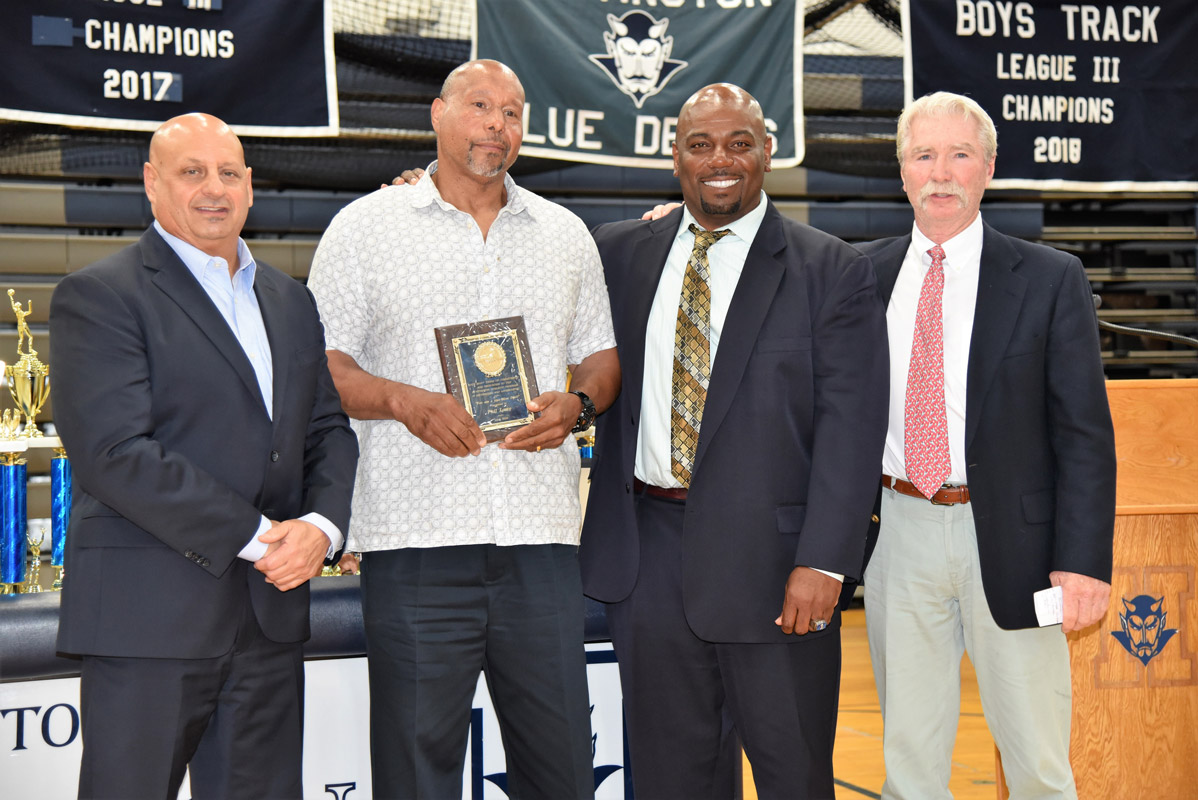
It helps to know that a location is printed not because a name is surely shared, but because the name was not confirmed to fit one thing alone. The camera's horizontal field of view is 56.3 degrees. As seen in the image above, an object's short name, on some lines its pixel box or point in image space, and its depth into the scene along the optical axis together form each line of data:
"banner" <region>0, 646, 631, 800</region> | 2.59
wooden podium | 3.00
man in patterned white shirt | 2.24
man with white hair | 2.38
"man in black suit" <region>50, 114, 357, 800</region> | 1.97
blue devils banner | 4.87
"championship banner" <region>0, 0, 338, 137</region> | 4.40
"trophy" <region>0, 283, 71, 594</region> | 2.93
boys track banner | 5.24
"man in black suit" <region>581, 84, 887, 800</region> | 2.28
